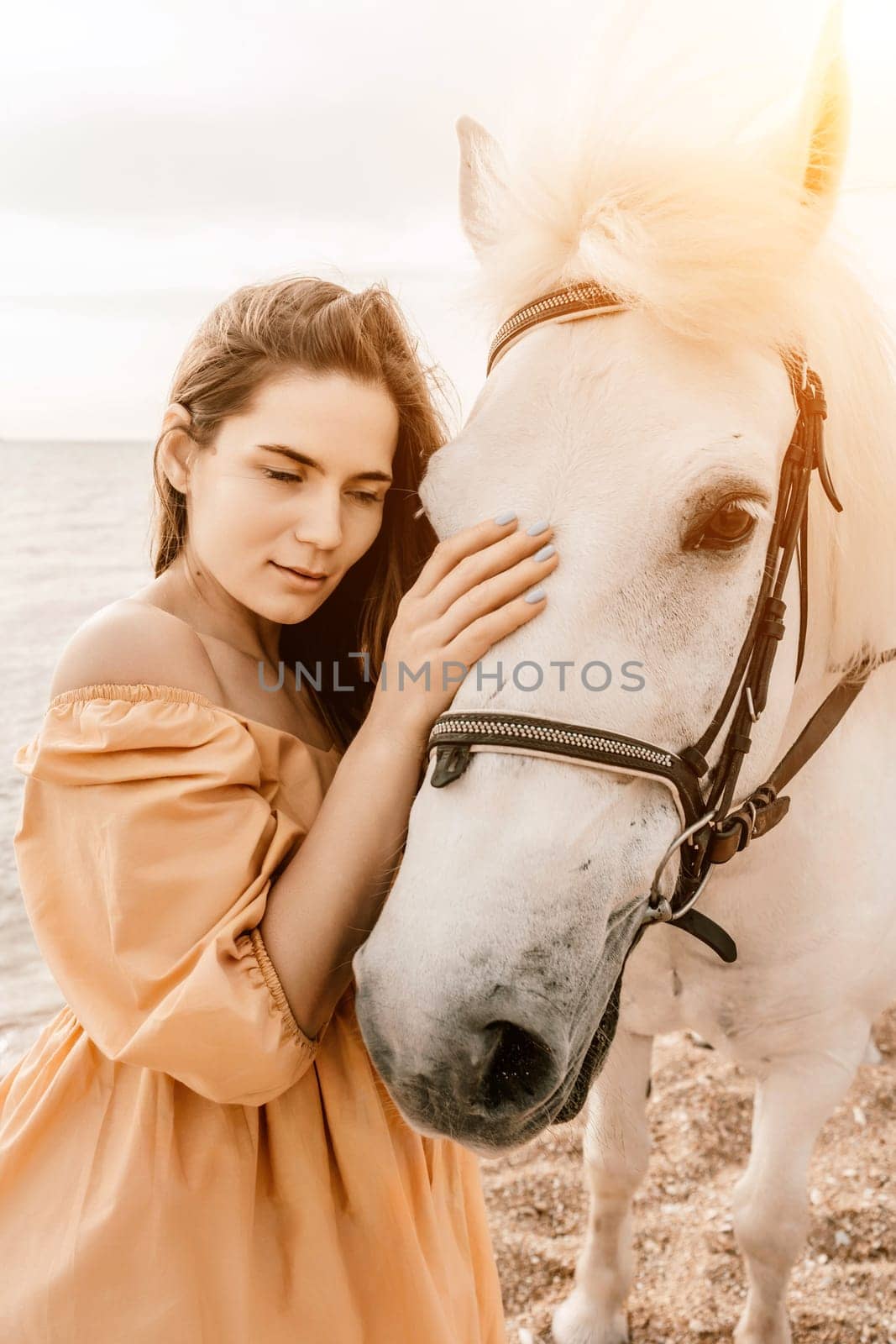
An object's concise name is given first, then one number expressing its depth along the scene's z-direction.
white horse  1.08
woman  1.17
